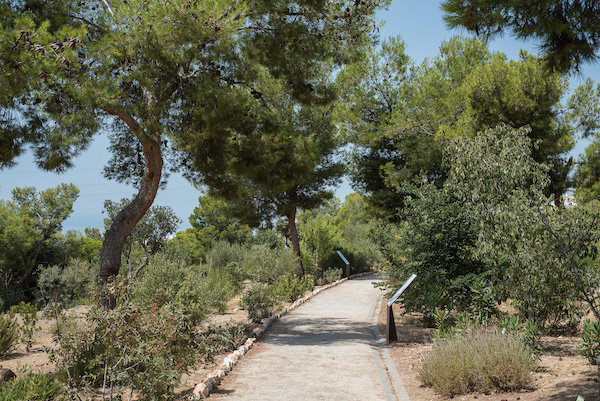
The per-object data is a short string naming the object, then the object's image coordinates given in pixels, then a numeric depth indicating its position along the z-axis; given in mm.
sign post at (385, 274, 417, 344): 9606
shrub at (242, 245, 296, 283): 17859
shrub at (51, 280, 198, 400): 5434
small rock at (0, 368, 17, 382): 7176
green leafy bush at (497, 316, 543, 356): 6758
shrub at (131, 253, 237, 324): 9547
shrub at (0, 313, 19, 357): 9362
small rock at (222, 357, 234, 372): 7619
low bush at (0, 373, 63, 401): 5223
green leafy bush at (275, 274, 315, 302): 16531
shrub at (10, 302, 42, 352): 10117
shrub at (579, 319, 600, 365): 6090
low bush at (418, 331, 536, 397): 6043
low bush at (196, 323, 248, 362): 9078
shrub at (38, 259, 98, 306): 18094
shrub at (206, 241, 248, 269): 24234
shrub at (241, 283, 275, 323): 12781
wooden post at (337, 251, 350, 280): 25008
